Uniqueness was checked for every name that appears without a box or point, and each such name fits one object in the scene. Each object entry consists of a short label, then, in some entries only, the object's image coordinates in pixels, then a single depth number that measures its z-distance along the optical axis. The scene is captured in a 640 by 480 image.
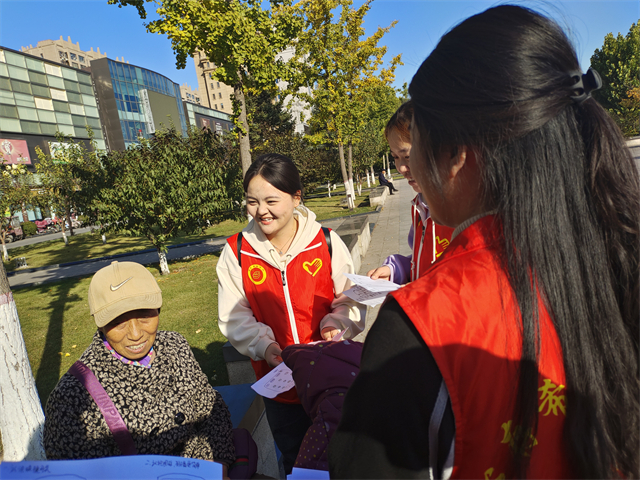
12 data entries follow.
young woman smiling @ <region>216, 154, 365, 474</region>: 2.29
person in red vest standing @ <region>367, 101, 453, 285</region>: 2.14
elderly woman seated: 1.62
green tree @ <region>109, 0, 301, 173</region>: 7.76
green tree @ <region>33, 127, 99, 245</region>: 19.06
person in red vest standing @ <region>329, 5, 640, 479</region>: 0.69
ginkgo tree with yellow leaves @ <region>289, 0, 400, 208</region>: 15.48
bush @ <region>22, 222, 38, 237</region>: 29.64
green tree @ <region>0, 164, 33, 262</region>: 16.03
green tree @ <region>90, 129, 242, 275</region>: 9.27
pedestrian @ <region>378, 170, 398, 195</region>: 24.22
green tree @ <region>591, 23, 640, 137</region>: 31.60
